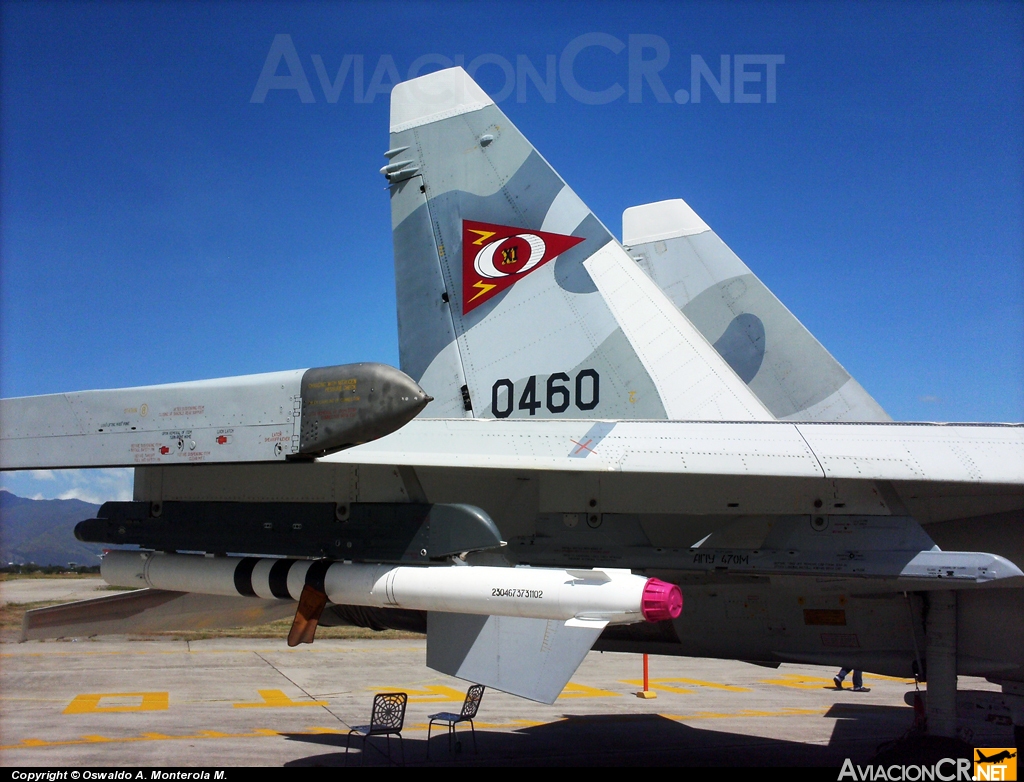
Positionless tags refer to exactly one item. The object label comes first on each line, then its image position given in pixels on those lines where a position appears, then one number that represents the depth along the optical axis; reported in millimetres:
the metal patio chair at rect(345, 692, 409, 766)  8686
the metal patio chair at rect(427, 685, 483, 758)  9281
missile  5203
